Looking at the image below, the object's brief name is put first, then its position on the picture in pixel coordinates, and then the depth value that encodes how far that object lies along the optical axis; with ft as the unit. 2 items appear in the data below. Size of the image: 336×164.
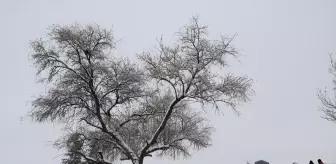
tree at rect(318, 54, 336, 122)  80.59
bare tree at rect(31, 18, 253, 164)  67.51
